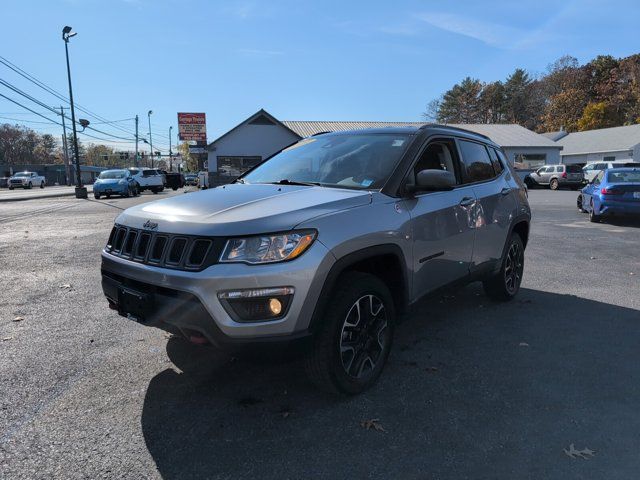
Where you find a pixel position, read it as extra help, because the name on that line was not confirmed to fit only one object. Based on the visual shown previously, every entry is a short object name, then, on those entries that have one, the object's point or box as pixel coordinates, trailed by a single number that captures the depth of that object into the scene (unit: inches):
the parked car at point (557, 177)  1253.7
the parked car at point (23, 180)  2043.6
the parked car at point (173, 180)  1733.5
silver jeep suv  107.7
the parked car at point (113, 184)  1041.5
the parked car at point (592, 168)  1218.1
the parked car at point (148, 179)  1301.7
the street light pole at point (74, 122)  1069.8
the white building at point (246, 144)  1470.2
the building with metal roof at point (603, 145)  1806.1
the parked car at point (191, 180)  2445.1
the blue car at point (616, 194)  467.5
